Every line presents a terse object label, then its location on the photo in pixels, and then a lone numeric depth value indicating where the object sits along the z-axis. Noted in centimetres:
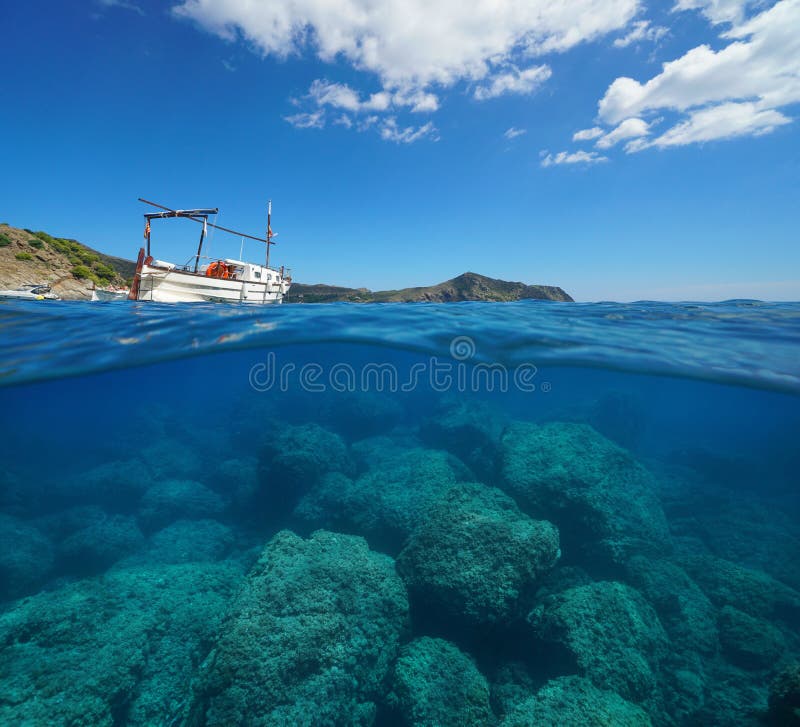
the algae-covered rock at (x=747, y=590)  659
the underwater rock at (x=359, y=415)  1723
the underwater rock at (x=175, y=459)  1448
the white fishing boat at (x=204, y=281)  1736
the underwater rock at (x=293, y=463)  990
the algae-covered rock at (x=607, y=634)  446
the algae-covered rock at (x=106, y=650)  425
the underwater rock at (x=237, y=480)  1102
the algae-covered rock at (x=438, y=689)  413
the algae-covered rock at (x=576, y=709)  371
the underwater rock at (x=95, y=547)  906
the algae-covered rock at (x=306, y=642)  389
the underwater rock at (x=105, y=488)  1259
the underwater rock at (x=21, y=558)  799
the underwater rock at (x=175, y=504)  1094
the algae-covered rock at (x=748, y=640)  555
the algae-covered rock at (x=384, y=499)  773
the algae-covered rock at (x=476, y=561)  509
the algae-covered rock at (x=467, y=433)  1154
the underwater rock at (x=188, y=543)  857
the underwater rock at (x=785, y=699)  330
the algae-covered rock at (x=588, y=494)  720
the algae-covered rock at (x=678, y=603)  583
